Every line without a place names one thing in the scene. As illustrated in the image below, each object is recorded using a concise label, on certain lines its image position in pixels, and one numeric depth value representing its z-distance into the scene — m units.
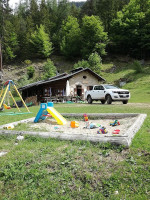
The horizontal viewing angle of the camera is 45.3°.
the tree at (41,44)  60.56
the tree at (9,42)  62.06
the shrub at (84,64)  39.94
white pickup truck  16.39
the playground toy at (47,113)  7.63
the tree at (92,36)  54.66
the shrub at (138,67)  37.48
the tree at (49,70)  43.78
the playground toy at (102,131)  5.57
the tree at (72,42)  59.22
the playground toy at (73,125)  6.81
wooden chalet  29.75
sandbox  4.32
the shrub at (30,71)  50.56
